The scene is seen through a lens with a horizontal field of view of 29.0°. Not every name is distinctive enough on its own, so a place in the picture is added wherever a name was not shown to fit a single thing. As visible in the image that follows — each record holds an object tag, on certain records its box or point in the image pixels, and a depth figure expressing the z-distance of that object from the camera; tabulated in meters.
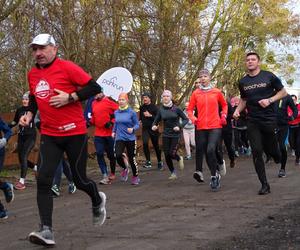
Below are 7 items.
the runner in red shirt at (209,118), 9.61
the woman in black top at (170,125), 11.72
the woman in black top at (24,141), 11.02
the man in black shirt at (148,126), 14.80
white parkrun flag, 13.84
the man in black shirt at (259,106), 8.73
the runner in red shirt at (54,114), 5.62
